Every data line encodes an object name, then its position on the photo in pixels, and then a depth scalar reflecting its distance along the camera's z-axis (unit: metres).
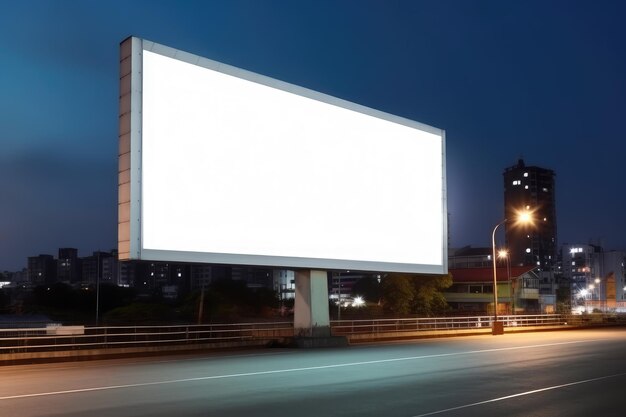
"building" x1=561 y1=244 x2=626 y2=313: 138.50
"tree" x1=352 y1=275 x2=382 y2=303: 105.91
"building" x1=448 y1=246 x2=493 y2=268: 140.79
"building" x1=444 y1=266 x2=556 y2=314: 91.30
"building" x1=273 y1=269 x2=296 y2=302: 181.75
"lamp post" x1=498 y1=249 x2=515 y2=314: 86.38
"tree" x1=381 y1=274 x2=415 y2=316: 62.34
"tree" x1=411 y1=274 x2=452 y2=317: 63.78
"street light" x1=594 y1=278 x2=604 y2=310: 141.04
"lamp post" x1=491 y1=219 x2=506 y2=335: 40.38
